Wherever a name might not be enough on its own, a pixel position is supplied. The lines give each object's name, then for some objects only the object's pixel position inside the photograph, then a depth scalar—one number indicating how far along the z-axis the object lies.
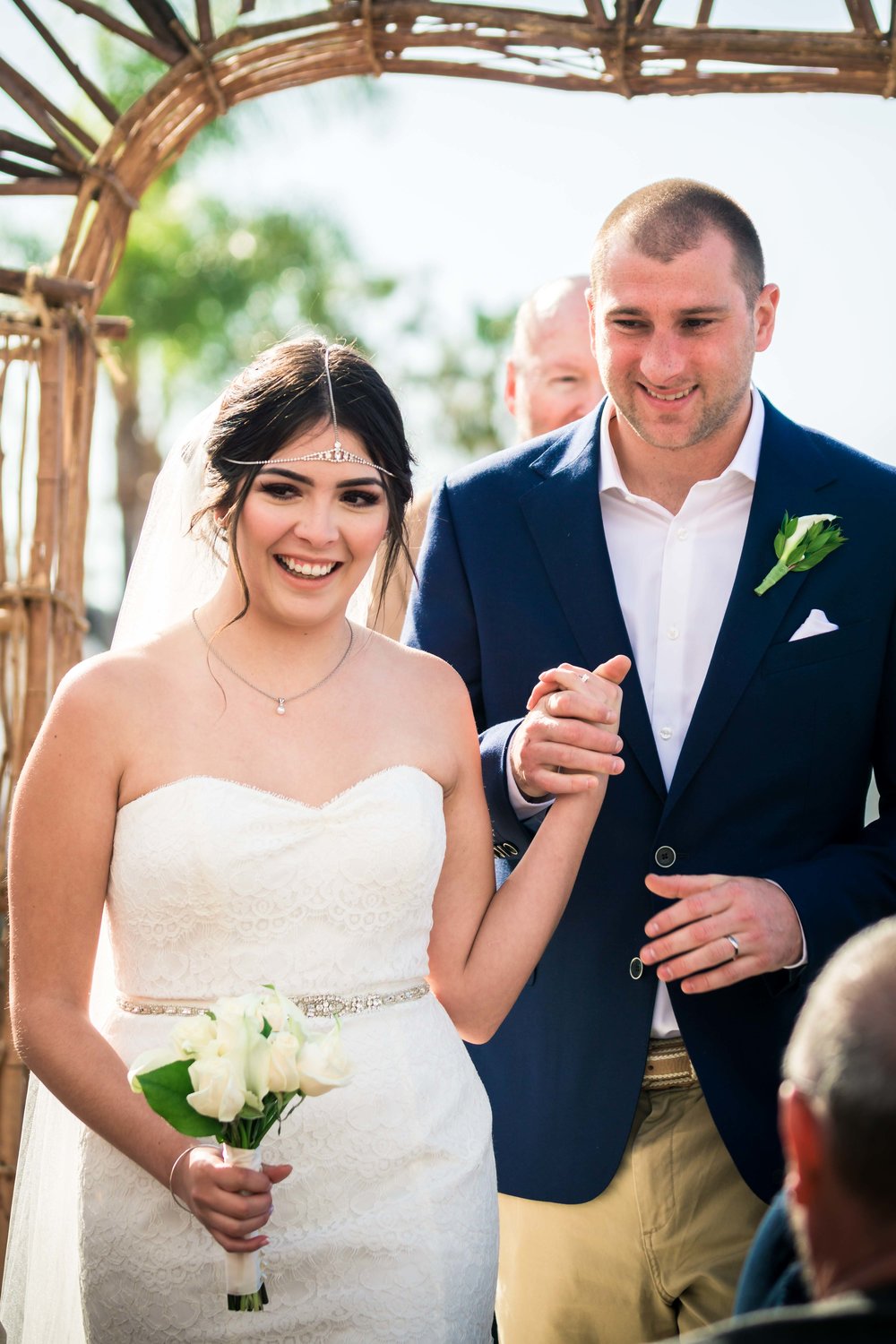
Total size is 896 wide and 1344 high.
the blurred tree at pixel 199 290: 24.88
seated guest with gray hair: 1.58
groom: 3.26
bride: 2.81
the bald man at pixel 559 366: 5.47
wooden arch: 4.34
